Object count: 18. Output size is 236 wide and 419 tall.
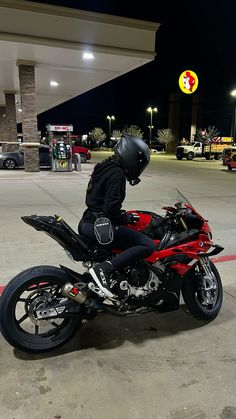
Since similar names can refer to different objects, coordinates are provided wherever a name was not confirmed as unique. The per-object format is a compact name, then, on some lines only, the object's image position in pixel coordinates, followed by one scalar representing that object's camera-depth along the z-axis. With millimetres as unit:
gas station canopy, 12617
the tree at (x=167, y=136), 50500
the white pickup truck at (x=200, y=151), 35156
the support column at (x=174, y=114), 53125
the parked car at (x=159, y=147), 59594
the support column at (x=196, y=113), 52594
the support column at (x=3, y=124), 29438
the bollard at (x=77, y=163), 17578
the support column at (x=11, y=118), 22750
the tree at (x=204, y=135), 46356
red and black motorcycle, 2709
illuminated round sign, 37219
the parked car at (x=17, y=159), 18672
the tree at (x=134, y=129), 65438
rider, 2744
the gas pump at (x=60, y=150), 17109
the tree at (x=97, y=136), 70175
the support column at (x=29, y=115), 15828
